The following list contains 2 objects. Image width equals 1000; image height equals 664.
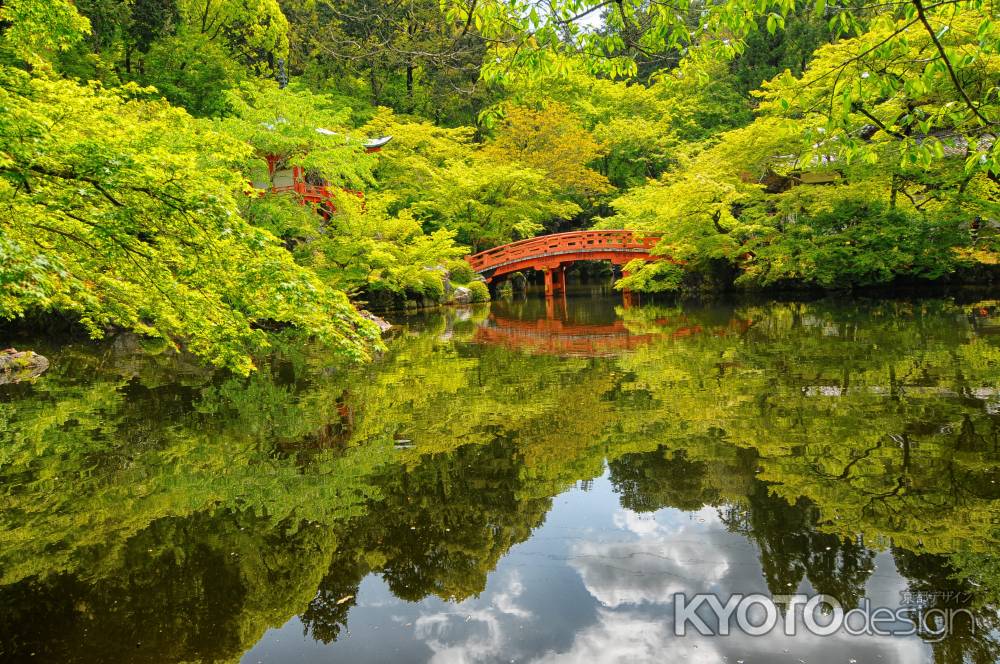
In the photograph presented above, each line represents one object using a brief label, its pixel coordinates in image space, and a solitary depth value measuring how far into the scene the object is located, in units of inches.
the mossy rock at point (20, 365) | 366.8
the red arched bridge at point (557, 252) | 928.3
